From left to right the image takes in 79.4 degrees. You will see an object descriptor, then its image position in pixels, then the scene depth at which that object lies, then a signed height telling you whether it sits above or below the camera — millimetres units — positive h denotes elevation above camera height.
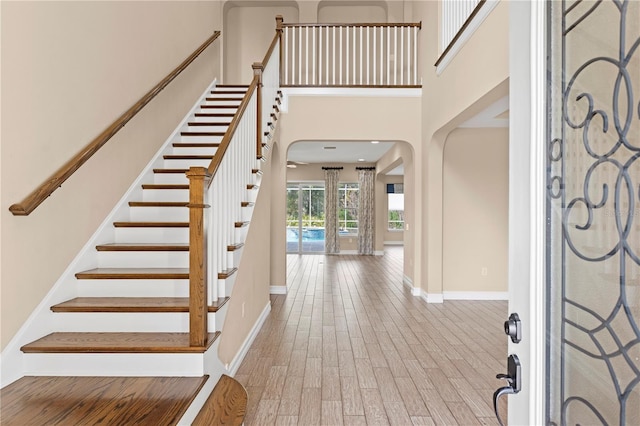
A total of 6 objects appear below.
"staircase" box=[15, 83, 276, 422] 2107 -577
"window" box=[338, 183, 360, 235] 12609 +204
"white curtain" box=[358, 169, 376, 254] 12102 +43
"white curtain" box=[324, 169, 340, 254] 12273 +67
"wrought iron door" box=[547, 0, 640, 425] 768 +4
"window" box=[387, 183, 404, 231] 14125 +205
